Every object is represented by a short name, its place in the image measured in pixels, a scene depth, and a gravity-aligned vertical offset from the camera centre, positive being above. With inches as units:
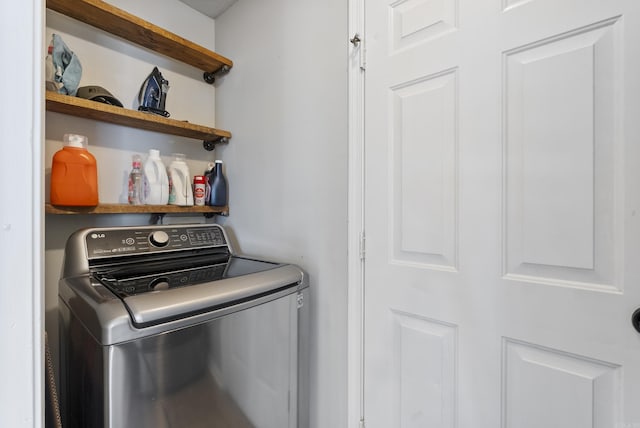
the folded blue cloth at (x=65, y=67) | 48.1 +23.8
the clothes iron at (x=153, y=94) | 59.6 +23.9
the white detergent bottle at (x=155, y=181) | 58.4 +6.3
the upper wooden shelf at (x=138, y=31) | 50.3 +34.2
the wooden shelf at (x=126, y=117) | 47.2 +17.5
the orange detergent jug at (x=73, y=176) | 47.4 +5.9
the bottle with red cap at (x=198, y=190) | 66.7 +5.1
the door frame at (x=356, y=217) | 47.7 -0.5
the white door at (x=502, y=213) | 29.1 +0.1
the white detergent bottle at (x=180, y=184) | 62.1 +6.1
